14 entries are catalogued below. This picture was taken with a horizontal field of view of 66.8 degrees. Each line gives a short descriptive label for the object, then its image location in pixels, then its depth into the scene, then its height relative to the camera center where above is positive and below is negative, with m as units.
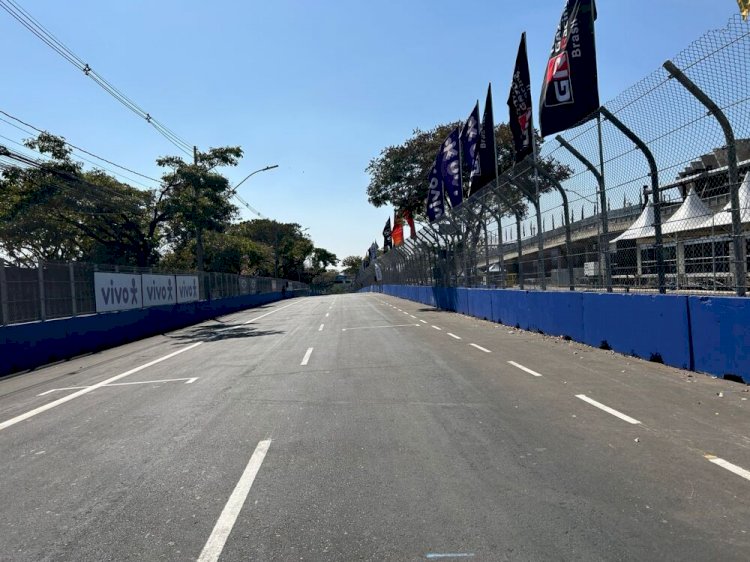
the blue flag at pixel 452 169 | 25.97 +5.12
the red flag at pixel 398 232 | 51.69 +4.79
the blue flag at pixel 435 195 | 29.20 +4.41
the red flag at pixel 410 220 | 39.56 +4.50
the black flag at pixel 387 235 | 64.78 +5.50
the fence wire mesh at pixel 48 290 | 13.59 +0.32
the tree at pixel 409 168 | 34.94 +6.95
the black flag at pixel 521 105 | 17.94 +5.44
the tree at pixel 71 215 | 28.91 +5.07
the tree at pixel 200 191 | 29.22 +5.50
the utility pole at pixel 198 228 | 29.60 +3.48
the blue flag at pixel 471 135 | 23.91 +6.17
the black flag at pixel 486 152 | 22.06 +4.92
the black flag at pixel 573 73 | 11.91 +4.24
